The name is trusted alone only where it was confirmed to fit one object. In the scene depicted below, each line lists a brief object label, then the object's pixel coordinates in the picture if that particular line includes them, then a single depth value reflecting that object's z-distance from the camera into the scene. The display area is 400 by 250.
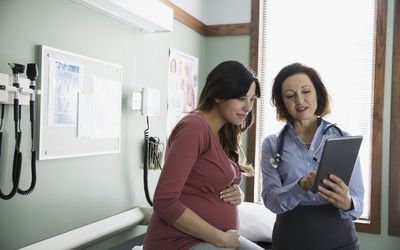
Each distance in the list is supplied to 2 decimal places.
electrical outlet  2.29
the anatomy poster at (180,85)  2.83
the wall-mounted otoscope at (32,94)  1.51
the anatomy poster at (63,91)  1.70
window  2.92
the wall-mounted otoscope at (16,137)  1.43
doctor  1.37
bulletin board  1.67
